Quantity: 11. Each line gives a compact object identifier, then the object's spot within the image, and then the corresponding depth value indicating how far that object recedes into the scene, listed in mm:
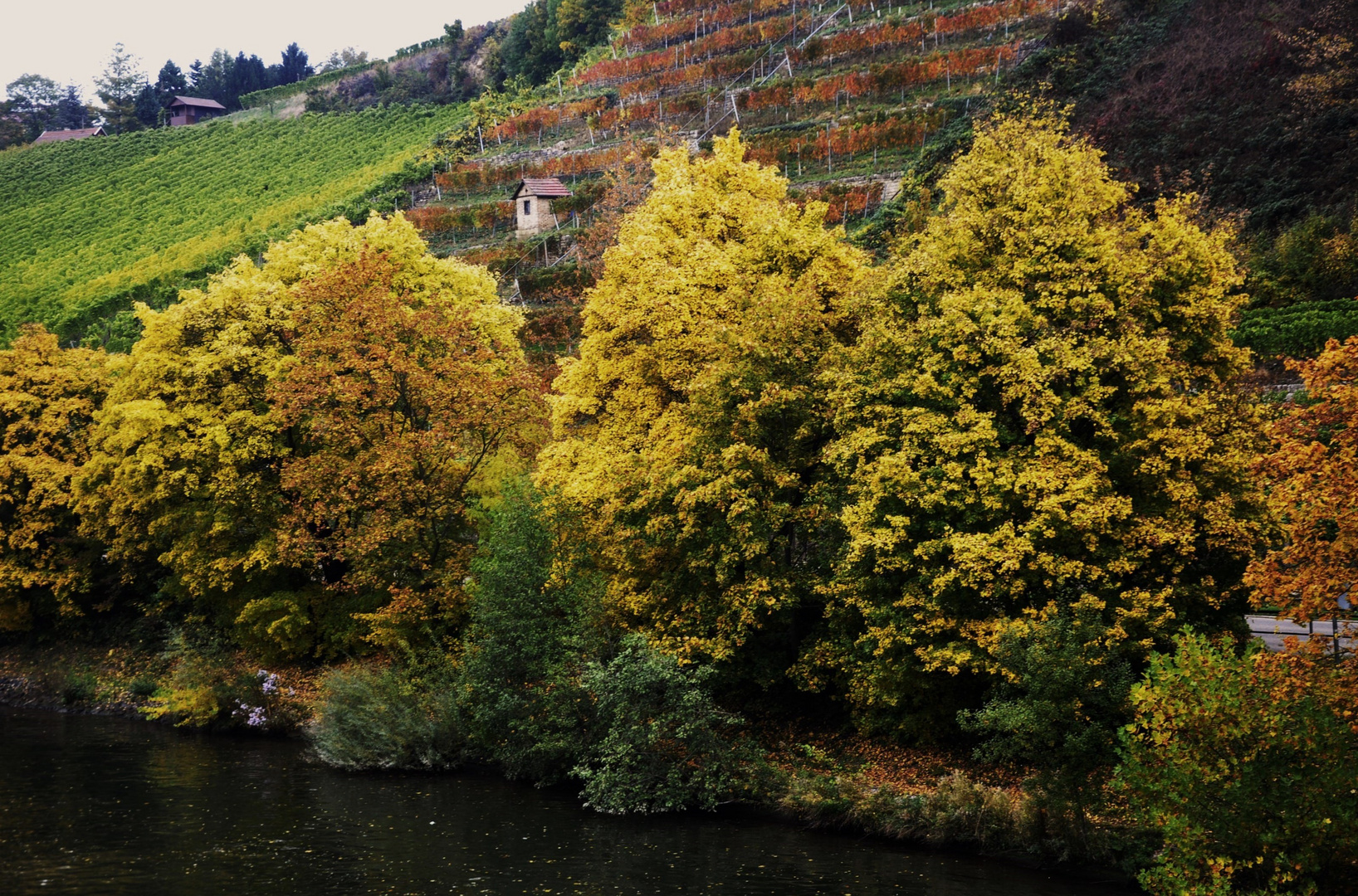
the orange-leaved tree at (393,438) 34125
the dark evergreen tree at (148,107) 146750
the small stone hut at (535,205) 66188
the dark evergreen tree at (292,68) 161125
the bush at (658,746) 26078
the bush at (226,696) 35625
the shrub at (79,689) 42094
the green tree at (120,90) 144250
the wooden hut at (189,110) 138625
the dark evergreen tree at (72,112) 159000
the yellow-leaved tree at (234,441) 37188
